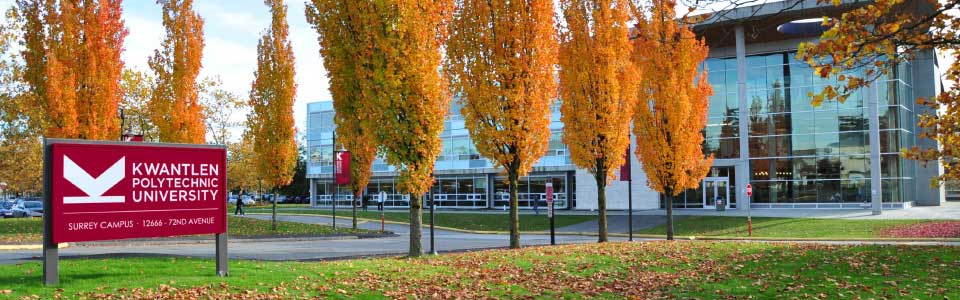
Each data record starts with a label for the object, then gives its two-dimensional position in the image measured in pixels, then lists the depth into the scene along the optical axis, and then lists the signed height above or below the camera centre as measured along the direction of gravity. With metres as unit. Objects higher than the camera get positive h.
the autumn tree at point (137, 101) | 41.44 +4.97
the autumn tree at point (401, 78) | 14.33 +2.09
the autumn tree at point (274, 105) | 28.22 +3.04
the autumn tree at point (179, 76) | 28.20 +4.26
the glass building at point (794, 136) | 42.56 +2.46
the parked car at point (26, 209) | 47.66 -1.75
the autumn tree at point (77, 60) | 22.11 +3.94
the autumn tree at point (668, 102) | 21.19 +2.29
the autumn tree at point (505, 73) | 16.98 +2.56
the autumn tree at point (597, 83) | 19.47 +2.64
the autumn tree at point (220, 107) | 51.01 +5.33
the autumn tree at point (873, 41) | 5.98 +1.21
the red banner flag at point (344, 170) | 30.83 +0.45
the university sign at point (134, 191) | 10.02 -0.13
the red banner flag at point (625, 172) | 23.58 +0.18
